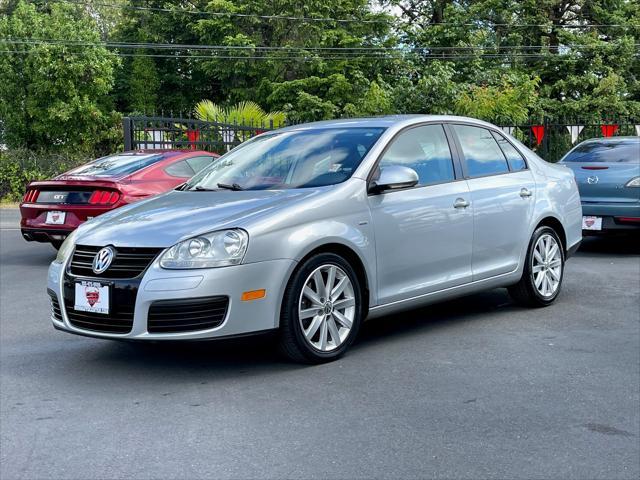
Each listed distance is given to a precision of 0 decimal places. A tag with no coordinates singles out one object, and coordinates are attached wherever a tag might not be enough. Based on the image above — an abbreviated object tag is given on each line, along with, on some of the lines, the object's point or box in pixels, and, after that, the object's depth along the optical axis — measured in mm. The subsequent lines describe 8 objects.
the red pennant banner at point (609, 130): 22581
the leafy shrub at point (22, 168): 25797
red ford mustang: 10828
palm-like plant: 24719
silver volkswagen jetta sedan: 5488
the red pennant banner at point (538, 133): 22202
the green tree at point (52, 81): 31391
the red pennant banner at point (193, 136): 19953
